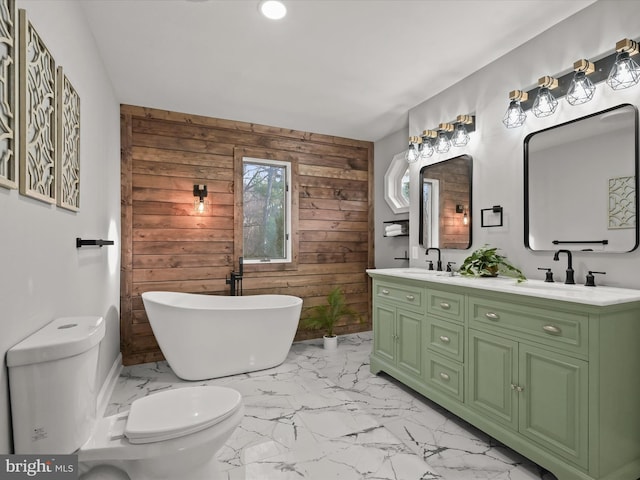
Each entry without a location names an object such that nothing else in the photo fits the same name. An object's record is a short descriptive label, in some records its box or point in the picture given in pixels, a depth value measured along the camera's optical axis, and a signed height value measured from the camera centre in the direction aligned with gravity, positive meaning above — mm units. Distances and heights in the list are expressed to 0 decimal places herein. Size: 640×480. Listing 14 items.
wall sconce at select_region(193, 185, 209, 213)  3623 +456
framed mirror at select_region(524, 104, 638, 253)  1849 +321
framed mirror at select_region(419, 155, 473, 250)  2891 +317
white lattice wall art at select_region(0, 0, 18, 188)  1079 +458
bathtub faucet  3676 -425
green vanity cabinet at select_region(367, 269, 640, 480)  1559 -664
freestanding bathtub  2885 -816
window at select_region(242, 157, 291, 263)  3986 +342
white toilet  1105 -689
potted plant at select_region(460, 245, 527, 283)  2451 -182
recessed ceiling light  1993 +1328
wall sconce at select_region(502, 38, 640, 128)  1783 +887
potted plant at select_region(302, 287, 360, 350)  3852 -859
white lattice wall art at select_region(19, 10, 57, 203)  1215 +478
